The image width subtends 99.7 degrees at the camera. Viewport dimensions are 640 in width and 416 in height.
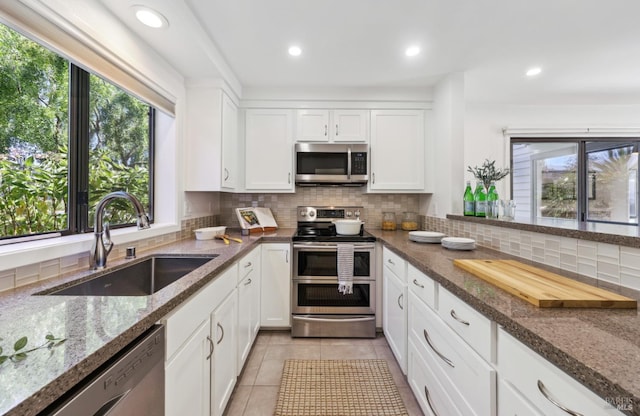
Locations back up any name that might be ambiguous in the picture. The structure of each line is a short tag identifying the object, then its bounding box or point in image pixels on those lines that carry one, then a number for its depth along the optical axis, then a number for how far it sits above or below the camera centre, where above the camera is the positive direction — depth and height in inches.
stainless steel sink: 46.0 -14.5
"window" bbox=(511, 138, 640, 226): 127.9 +13.8
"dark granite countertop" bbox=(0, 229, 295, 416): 18.2 -12.2
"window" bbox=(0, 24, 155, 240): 43.4 +12.3
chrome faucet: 49.5 -4.5
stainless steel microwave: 108.7 +17.4
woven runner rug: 61.5 -46.2
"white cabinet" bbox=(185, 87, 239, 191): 91.7 +22.7
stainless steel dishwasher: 21.2 -16.6
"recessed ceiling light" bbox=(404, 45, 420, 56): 79.5 +46.9
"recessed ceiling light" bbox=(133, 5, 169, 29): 56.1 +40.6
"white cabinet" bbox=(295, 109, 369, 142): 109.3 +32.7
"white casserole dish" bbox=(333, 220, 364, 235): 100.3 -7.8
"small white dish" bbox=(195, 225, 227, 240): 85.2 -8.8
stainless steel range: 93.0 -29.9
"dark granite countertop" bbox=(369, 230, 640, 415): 20.4 -12.5
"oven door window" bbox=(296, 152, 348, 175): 109.2 +17.4
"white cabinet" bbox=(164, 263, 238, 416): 36.7 -24.0
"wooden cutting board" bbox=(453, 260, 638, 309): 33.1 -11.4
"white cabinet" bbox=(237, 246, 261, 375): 70.9 -28.5
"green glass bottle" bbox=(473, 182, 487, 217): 81.4 +1.7
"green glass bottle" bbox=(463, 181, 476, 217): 84.9 +1.1
